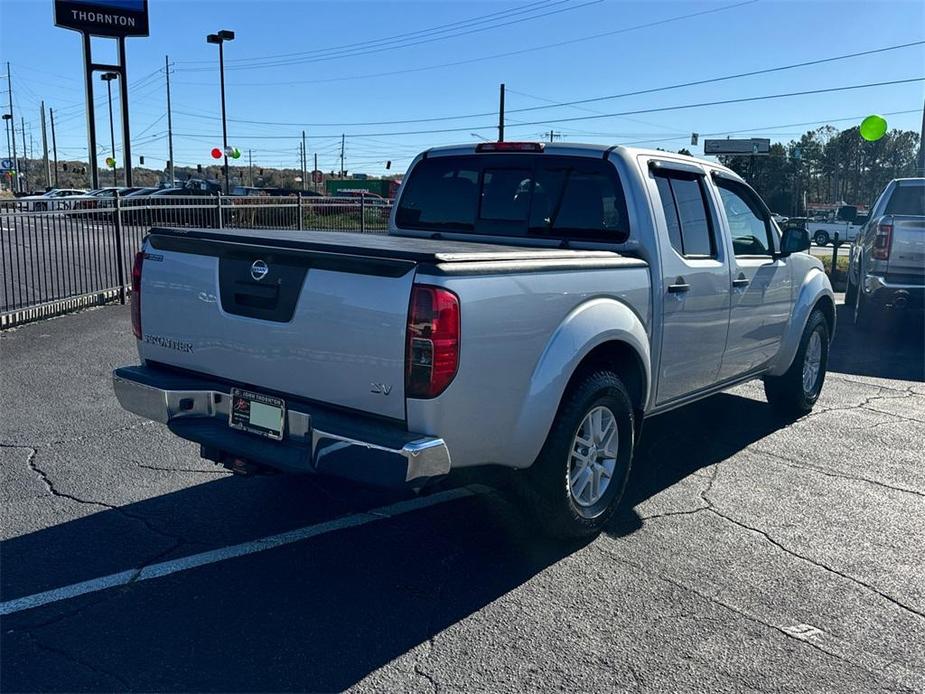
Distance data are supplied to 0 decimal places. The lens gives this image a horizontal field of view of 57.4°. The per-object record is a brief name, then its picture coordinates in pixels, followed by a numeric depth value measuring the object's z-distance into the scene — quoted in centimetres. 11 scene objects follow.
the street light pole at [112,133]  6415
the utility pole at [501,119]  4738
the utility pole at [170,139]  6377
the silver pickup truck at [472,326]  342
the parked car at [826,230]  4012
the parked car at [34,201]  977
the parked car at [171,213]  1198
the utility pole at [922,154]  1992
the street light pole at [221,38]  3712
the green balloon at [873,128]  1673
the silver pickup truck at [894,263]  1002
